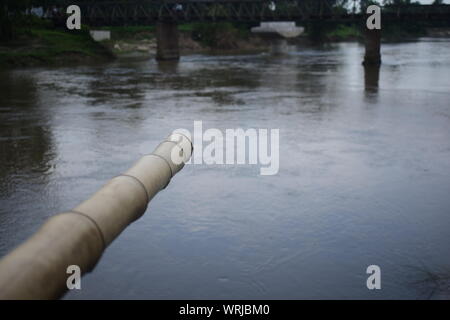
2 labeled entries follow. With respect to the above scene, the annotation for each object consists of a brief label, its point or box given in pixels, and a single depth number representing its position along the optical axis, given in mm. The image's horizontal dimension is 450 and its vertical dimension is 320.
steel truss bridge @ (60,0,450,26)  64875
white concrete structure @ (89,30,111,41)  94938
